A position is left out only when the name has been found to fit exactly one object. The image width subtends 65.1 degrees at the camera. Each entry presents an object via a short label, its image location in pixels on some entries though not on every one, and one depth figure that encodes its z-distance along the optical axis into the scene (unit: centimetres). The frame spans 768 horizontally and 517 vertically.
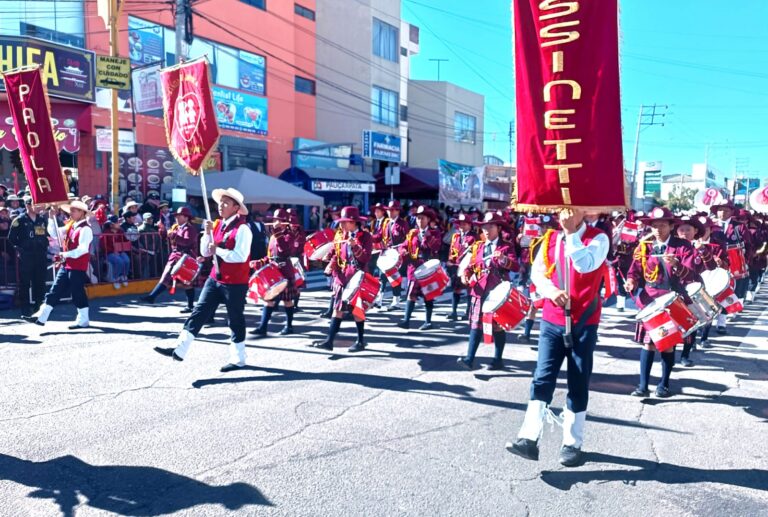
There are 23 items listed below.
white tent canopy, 1630
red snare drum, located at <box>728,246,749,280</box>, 1016
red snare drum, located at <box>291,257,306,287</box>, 907
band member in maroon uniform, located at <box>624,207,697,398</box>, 596
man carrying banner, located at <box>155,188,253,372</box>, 649
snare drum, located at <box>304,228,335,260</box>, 852
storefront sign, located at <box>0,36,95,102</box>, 1513
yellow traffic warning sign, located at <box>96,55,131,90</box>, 1394
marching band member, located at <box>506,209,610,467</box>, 422
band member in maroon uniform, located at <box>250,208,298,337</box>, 873
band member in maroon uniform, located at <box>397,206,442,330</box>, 1076
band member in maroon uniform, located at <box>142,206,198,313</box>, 1014
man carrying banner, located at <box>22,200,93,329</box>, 838
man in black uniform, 943
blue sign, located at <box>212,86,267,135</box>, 2155
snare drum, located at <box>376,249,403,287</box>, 957
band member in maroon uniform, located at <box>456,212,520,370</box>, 693
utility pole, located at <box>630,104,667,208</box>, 4367
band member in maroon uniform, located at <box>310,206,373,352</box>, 776
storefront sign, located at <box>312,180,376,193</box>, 2267
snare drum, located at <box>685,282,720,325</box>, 609
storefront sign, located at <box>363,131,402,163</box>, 2644
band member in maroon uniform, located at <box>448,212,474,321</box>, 1028
